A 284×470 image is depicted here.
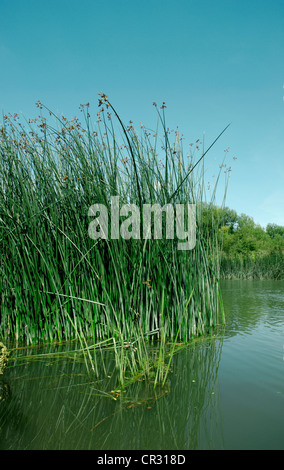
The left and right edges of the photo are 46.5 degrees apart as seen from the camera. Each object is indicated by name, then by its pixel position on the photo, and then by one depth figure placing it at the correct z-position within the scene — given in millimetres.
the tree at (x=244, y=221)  44306
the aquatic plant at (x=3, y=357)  2156
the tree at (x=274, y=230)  53188
